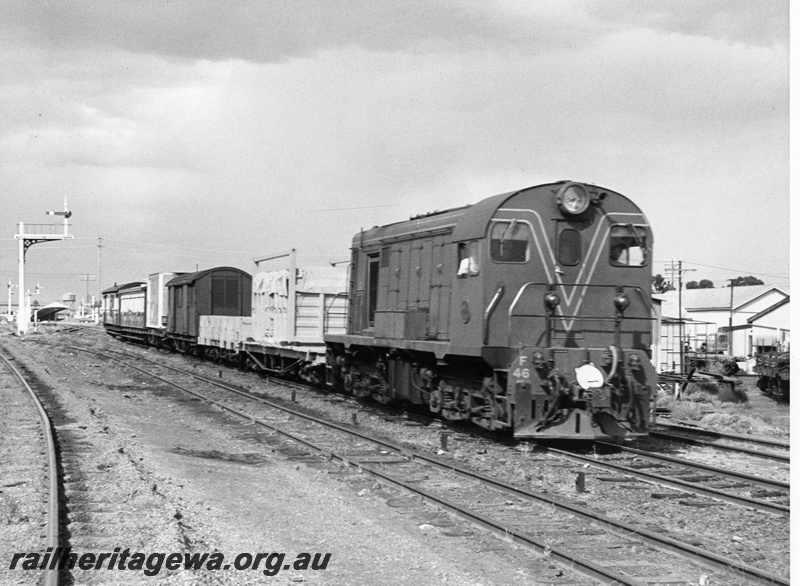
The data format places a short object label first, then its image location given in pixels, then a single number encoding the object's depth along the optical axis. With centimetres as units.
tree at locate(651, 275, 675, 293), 9394
